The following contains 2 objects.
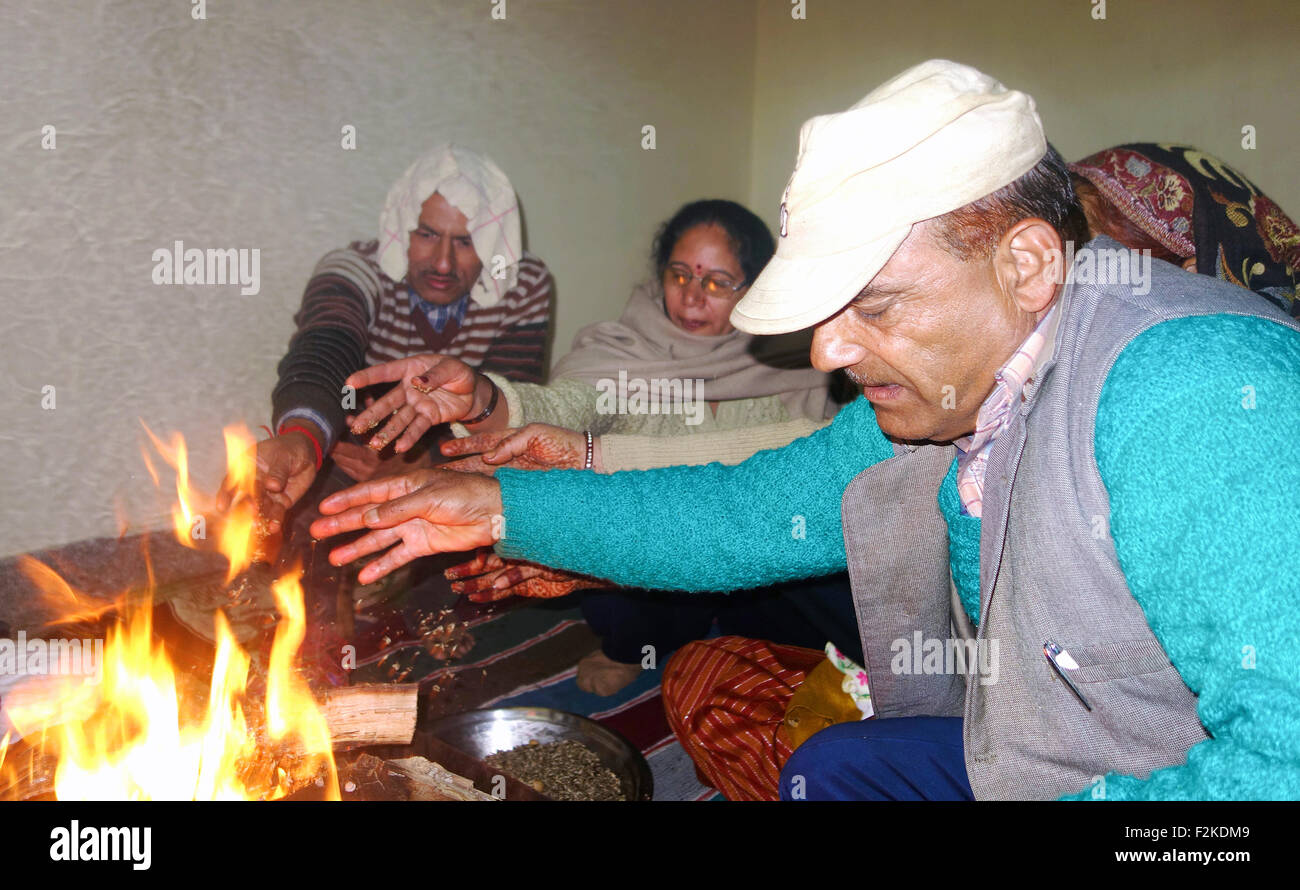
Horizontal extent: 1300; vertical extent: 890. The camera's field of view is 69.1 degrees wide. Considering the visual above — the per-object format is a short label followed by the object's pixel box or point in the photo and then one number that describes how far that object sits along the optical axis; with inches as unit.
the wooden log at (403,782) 69.5
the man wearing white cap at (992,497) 41.9
